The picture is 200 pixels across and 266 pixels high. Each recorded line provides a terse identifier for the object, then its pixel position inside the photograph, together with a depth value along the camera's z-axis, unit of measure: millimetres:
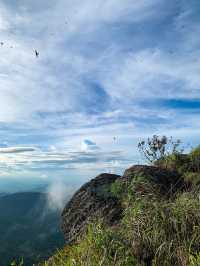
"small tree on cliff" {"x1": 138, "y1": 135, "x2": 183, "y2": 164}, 11245
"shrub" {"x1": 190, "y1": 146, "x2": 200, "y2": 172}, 9371
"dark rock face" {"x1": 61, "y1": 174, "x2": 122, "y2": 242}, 7296
